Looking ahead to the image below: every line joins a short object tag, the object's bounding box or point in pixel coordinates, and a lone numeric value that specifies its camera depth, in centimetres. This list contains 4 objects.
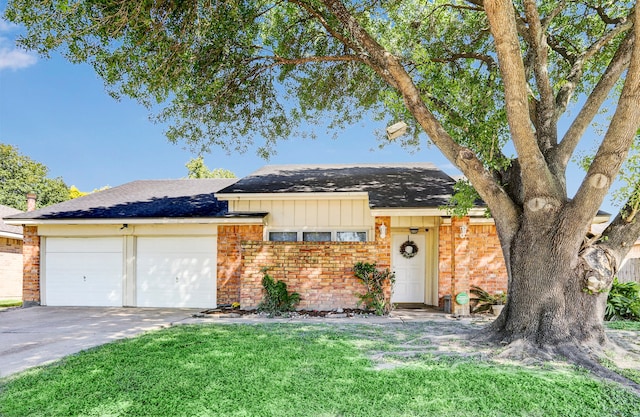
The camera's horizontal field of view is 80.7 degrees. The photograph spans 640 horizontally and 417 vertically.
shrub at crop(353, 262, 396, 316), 917
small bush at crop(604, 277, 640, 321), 868
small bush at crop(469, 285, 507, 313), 944
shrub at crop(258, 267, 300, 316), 926
